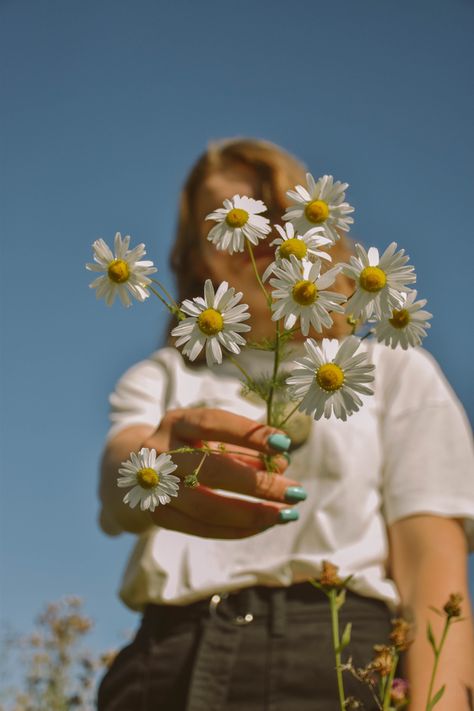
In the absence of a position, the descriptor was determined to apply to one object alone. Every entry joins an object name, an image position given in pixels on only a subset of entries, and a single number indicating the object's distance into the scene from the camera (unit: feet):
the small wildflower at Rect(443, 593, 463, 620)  3.13
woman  3.81
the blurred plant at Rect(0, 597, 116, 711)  8.14
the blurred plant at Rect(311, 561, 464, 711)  3.05
